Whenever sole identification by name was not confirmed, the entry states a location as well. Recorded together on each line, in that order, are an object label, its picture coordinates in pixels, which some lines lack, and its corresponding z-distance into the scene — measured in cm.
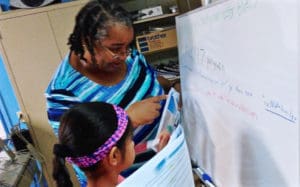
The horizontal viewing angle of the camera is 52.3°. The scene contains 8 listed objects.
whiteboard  86
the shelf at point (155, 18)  221
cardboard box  222
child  93
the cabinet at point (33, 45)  184
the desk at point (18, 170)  153
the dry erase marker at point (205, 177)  141
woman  137
